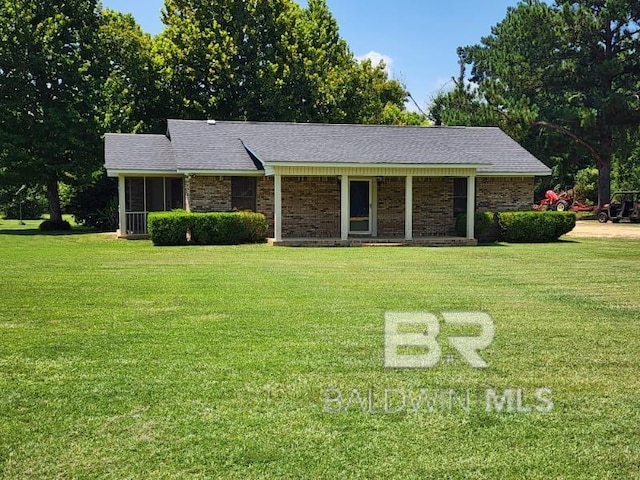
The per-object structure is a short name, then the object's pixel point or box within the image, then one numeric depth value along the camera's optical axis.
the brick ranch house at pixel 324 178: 20.23
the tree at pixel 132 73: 31.17
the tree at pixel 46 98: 26.69
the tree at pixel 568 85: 33.25
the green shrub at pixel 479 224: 21.11
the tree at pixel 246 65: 33.59
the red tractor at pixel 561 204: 35.88
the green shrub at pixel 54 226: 27.64
